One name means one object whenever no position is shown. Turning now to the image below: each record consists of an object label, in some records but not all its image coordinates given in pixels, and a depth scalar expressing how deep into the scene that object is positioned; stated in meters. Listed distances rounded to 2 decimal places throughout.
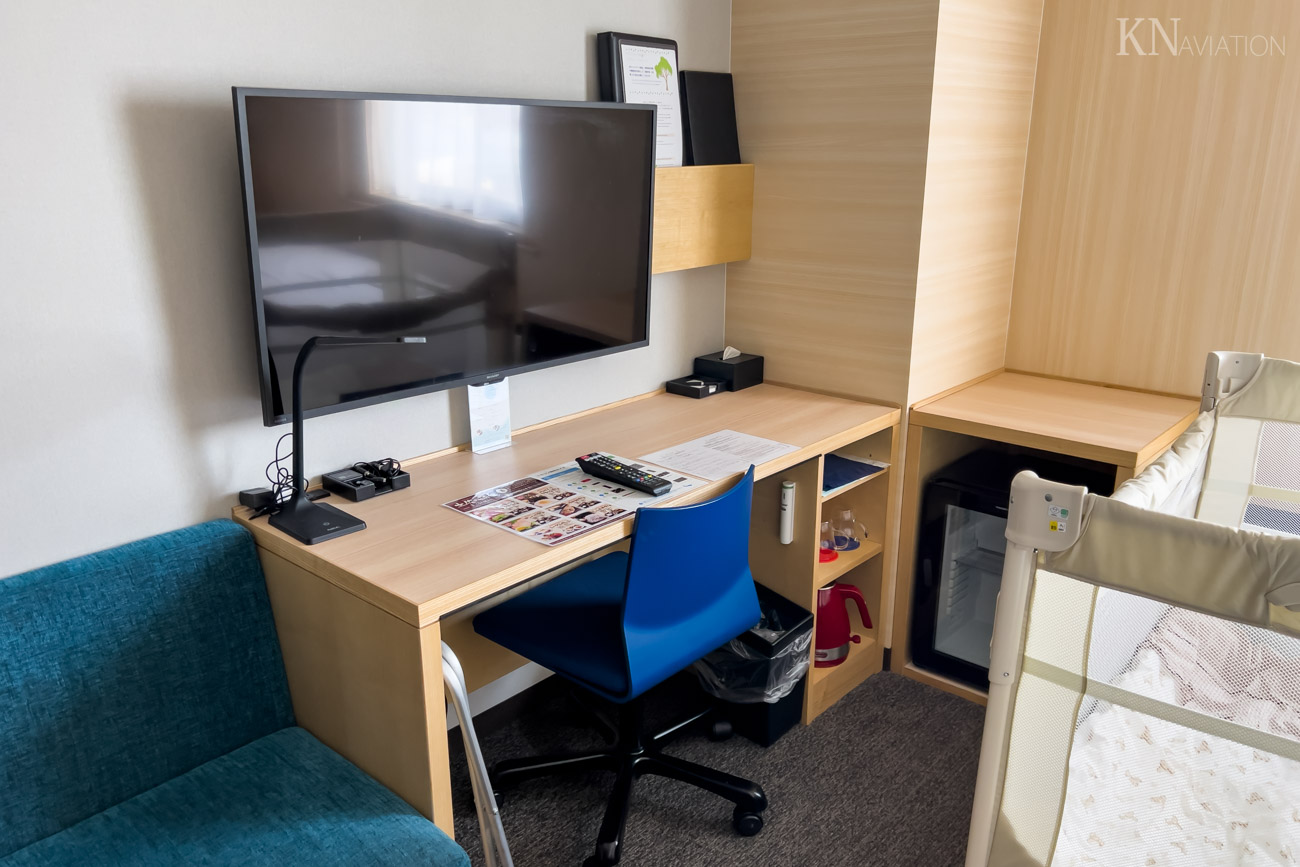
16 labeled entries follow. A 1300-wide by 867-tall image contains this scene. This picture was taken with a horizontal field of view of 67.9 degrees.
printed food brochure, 1.79
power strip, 1.92
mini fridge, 2.55
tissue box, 2.73
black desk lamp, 1.72
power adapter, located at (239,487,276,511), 1.83
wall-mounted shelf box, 2.48
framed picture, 2.35
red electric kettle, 2.61
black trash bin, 2.31
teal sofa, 1.51
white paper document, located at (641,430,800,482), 2.10
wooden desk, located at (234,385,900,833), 1.55
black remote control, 1.95
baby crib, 1.23
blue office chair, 1.81
